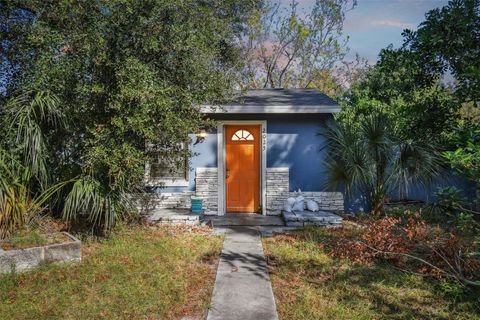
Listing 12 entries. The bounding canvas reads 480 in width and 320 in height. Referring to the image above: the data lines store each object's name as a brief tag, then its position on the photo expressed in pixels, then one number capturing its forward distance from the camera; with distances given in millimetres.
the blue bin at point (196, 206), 8641
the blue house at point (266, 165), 9070
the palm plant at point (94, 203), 5961
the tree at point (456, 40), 4289
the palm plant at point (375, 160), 7840
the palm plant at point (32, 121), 5890
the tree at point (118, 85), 5562
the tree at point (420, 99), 4879
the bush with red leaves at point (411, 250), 4871
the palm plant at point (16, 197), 5559
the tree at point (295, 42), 20109
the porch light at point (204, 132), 8681
